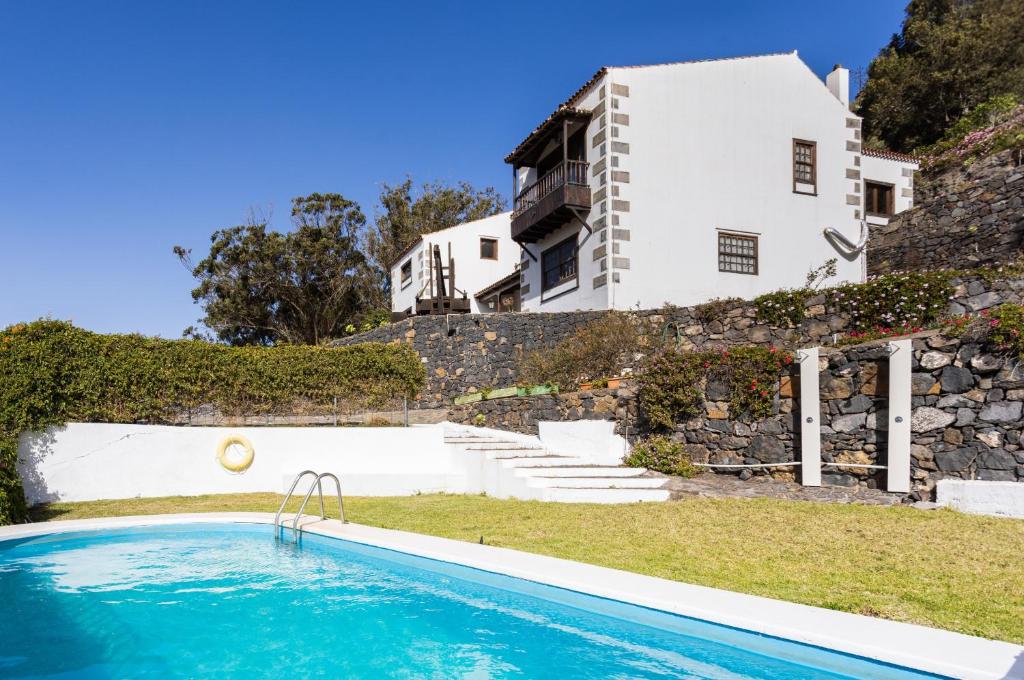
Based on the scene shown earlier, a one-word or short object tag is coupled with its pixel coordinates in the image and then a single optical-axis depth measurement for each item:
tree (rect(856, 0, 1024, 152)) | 29.45
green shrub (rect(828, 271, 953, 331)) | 12.12
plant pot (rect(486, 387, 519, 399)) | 16.42
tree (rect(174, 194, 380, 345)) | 37.88
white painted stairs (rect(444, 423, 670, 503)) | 10.93
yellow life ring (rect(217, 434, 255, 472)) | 13.75
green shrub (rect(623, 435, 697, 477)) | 11.85
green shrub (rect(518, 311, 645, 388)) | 15.62
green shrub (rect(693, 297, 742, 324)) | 16.12
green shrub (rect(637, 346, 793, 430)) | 11.19
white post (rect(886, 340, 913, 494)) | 9.25
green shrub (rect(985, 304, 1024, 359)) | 8.41
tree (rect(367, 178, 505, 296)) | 44.84
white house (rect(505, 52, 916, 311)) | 20.00
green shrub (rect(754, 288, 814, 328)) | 14.57
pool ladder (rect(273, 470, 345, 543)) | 8.95
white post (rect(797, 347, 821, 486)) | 10.32
